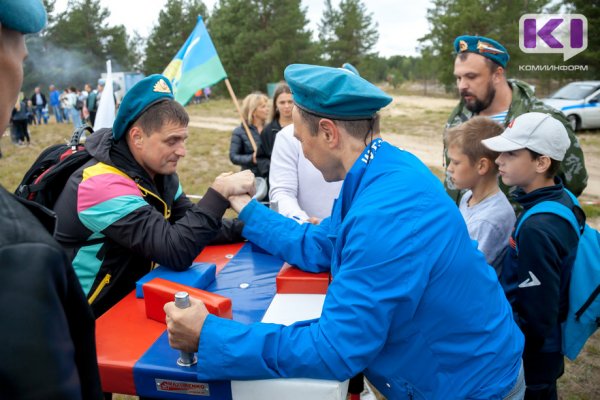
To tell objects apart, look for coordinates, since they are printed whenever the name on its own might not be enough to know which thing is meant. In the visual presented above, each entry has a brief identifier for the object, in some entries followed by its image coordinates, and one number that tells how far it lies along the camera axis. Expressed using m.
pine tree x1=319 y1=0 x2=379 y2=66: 45.53
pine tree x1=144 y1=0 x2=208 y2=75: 47.34
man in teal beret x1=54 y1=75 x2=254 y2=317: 2.08
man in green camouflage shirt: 3.42
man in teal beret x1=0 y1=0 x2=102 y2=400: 0.67
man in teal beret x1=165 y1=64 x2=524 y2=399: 1.29
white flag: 4.42
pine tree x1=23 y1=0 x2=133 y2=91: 42.75
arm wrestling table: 1.43
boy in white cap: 2.12
